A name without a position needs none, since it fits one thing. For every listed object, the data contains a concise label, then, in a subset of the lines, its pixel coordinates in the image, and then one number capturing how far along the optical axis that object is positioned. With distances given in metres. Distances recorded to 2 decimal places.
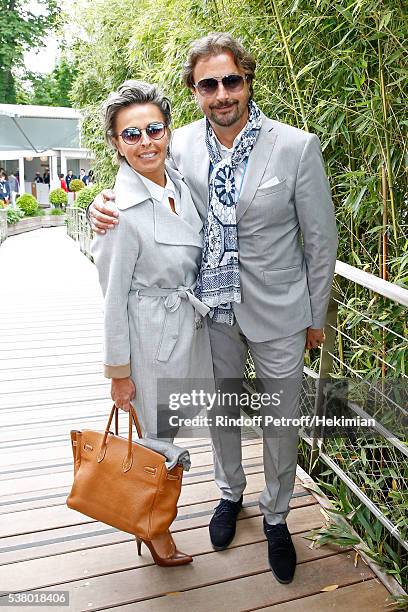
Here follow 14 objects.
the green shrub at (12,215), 15.09
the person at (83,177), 21.68
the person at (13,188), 17.83
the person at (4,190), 16.48
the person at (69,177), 21.53
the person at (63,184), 20.64
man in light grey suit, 1.79
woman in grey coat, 1.74
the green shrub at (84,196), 11.36
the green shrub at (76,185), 20.61
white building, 19.27
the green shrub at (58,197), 20.11
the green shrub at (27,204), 17.77
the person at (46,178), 22.81
